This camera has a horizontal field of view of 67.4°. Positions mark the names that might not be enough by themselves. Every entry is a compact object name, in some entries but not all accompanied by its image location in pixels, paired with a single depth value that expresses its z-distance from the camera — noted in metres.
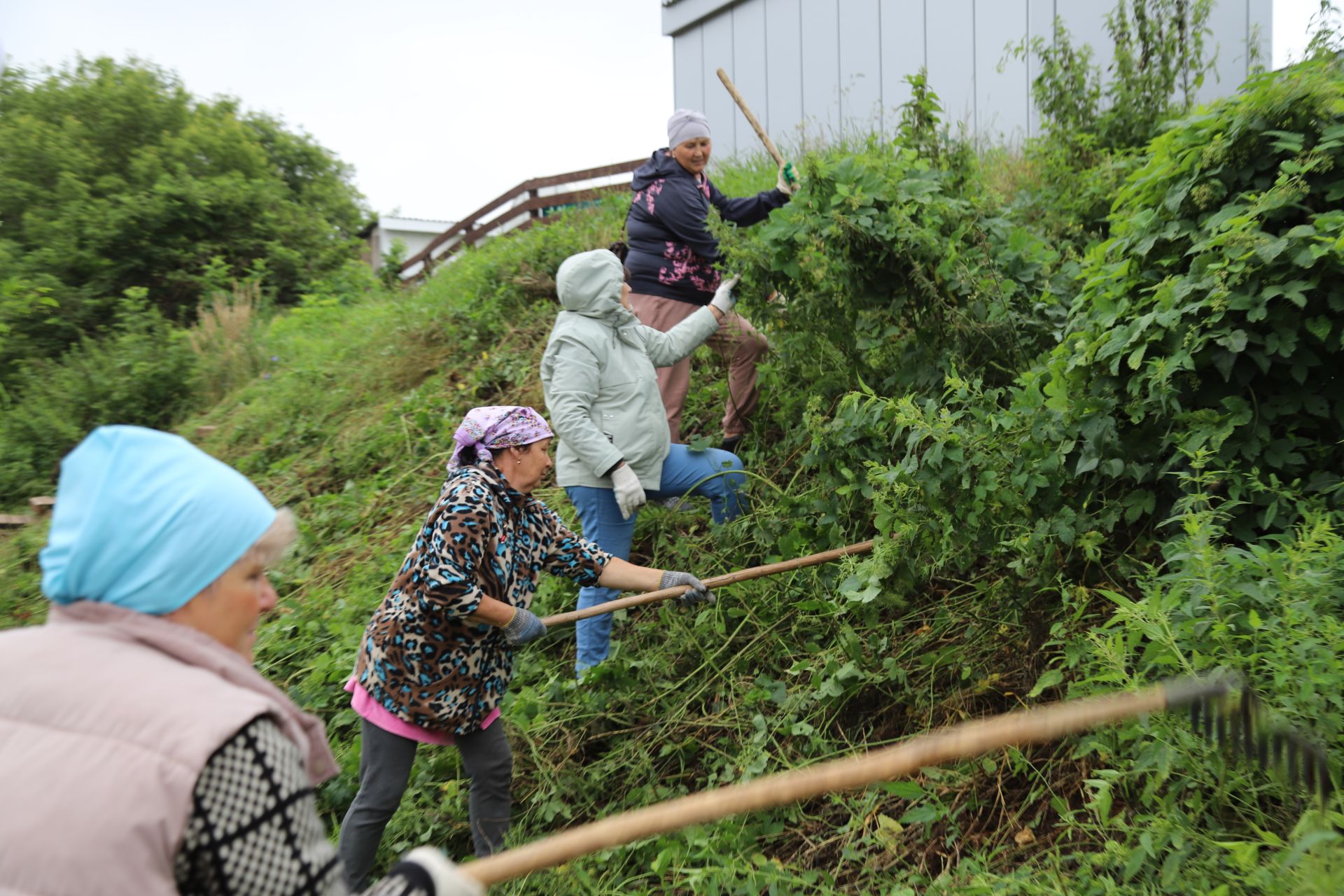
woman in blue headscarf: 1.34
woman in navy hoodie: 5.49
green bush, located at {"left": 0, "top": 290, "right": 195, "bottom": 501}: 11.21
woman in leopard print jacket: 3.32
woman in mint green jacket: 4.39
